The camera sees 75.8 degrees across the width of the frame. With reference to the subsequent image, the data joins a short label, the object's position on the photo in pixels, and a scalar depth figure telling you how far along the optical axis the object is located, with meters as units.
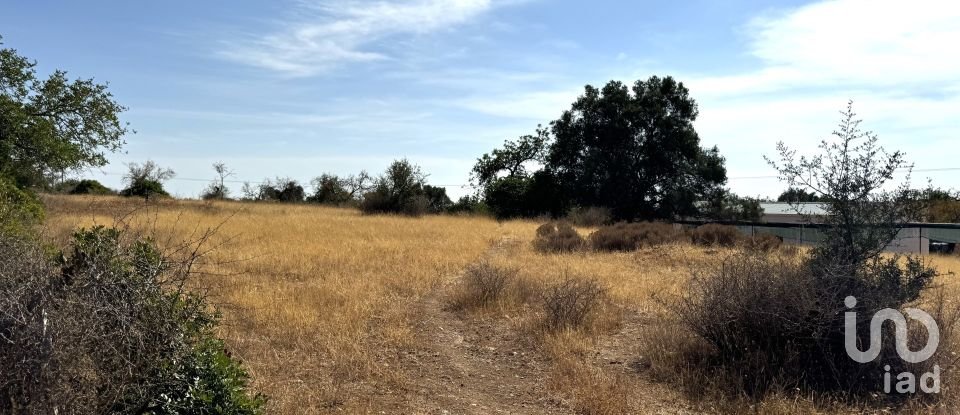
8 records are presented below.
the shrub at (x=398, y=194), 34.06
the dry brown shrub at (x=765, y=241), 16.00
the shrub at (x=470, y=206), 38.78
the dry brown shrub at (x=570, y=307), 7.50
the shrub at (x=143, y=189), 42.47
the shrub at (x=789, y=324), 5.40
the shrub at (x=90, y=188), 46.75
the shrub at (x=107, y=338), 3.04
